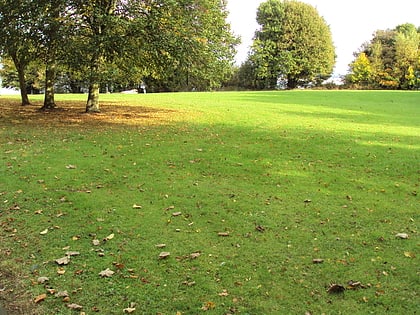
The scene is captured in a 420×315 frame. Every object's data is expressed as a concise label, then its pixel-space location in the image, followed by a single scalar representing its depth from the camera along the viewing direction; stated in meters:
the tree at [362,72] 59.12
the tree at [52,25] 13.04
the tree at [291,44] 57.19
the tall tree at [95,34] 13.06
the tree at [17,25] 13.12
